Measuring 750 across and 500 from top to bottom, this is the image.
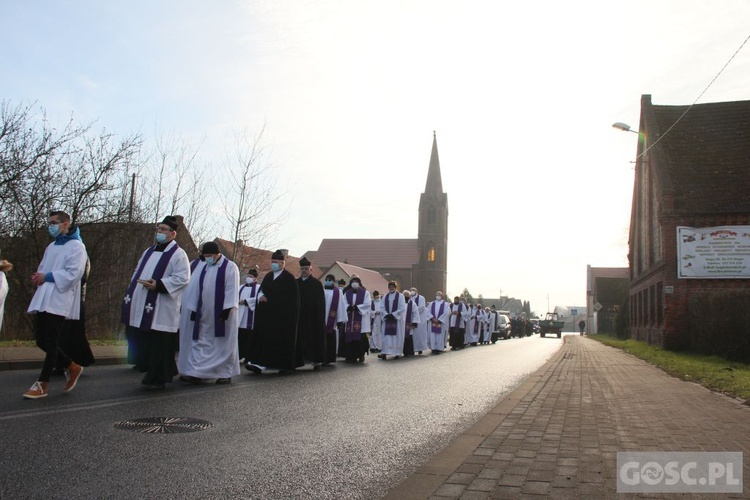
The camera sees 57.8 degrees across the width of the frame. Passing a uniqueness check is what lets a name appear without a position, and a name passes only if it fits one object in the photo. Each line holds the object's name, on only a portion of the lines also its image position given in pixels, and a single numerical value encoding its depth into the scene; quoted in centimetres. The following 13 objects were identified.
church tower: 11256
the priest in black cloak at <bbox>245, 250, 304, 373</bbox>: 1219
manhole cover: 592
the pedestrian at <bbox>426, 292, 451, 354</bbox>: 2563
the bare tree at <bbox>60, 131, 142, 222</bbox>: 2019
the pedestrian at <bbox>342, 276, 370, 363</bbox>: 1744
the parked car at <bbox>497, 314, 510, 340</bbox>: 4553
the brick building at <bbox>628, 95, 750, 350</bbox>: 2483
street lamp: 2464
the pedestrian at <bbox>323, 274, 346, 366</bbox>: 1580
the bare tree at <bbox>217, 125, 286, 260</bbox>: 2611
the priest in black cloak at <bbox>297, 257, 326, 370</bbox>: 1396
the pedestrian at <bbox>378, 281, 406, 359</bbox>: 2044
